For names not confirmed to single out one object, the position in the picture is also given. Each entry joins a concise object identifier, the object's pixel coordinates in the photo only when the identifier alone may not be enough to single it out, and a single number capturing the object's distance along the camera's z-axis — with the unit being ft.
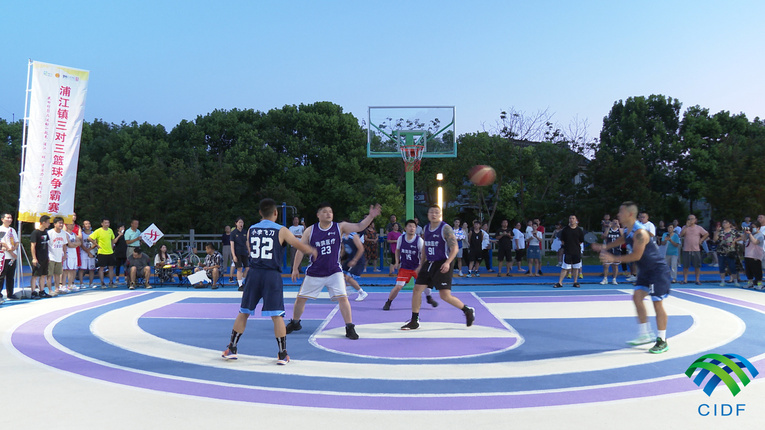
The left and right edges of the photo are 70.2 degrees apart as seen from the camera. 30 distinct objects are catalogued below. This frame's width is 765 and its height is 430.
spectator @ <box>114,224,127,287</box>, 53.62
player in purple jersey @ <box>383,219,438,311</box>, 35.14
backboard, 51.34
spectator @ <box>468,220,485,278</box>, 58.95
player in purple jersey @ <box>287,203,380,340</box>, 26.32
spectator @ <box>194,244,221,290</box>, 51.62
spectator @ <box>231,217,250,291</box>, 47.67
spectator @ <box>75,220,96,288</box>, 51.31
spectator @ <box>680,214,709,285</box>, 51.42
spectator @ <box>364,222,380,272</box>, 61.21
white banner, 45.32
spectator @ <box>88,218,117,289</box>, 51.55
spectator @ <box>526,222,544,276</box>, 60.80
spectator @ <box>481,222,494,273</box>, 61.72
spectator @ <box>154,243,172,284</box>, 52.49
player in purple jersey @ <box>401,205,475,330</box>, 28.73
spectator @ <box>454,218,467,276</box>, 57.70
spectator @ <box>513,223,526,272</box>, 62.08
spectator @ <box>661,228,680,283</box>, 51.47
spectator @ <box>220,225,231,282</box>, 60.38
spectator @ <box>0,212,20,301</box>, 39.83
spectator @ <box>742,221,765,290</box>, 46.98
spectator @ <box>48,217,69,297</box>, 44.75
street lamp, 39.89
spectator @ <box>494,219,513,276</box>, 59.93
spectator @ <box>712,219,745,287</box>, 49.28
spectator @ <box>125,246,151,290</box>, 50.96
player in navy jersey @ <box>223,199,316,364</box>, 21.74
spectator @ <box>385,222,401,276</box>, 57.62
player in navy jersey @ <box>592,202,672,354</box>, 23.86
